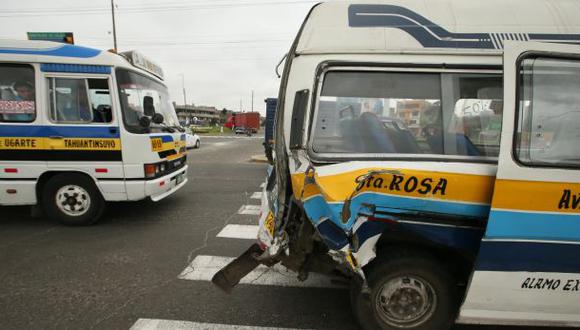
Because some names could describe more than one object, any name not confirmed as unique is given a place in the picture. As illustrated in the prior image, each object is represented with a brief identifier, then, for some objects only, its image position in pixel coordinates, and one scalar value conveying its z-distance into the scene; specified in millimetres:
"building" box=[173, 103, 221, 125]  103162
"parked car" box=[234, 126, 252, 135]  42847
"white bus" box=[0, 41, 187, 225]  5090
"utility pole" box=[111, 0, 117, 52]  22827
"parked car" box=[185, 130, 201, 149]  20375
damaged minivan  2260
